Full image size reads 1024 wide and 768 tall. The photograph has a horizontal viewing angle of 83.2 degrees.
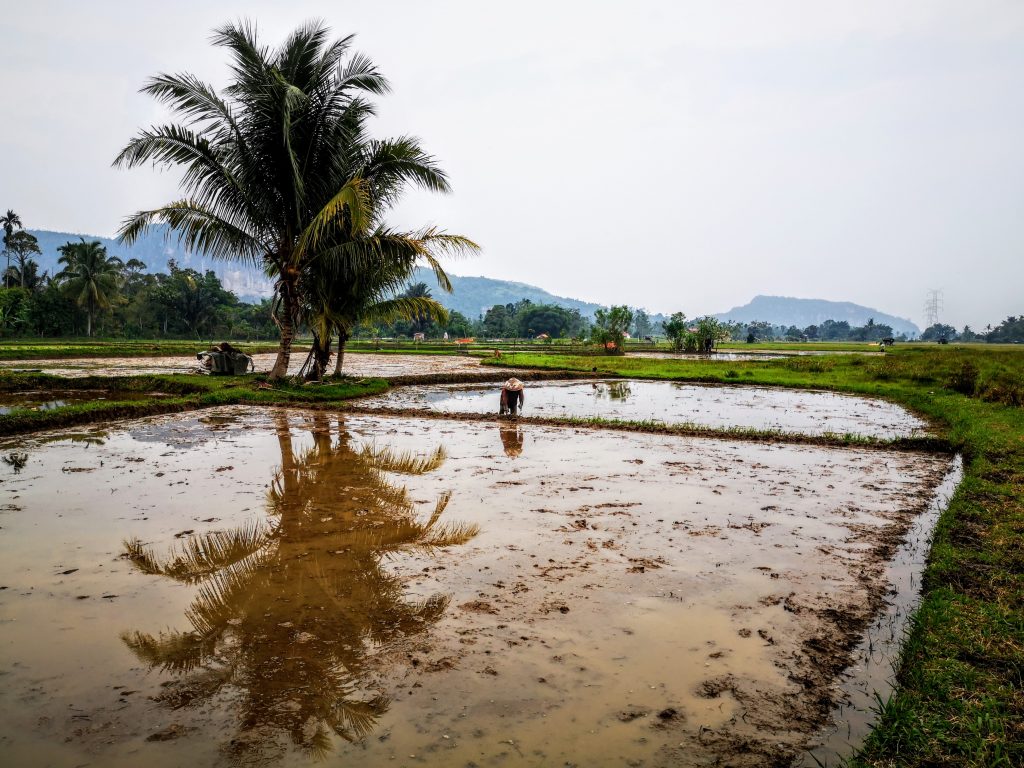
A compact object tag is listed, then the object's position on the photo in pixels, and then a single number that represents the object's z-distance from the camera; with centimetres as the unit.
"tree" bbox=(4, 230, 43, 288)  5475
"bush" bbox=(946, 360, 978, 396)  1709
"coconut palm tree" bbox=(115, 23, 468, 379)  1320
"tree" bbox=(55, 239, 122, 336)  4562
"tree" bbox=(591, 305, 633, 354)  4475
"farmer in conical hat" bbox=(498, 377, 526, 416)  1321
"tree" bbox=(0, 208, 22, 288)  5430
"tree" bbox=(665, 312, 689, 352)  4631
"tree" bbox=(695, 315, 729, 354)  4565
